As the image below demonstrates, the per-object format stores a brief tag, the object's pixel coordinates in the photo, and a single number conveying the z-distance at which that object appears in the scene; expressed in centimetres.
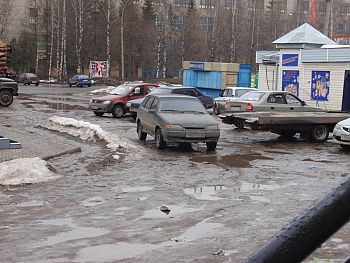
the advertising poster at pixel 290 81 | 3167
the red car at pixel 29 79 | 6200
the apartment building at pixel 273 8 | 8156
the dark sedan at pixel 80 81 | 6088
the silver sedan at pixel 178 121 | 1437
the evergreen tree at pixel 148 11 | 7725
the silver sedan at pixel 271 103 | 2083
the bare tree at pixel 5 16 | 7425
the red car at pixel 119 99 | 2506
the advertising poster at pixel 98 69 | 6812
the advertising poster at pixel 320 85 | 2969
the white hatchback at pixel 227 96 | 2669
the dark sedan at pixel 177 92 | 2373
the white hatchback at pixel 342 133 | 1509
